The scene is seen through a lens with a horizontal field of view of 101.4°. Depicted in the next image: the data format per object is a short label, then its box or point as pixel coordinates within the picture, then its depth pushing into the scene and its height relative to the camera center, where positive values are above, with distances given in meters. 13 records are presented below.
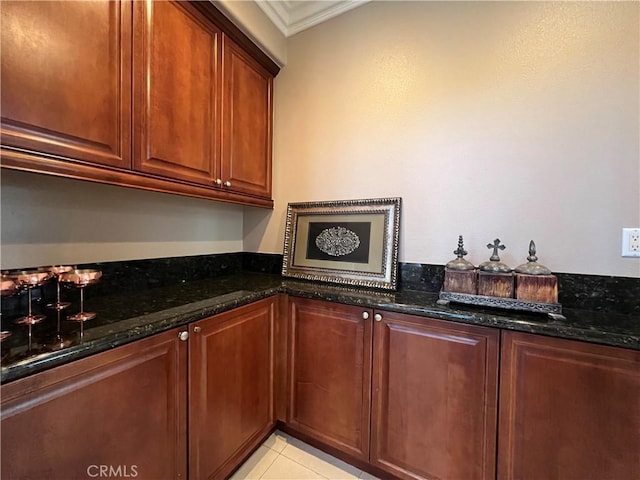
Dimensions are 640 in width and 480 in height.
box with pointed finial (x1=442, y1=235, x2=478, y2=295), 1.15 -0.18
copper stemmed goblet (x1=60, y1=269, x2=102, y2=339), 0.89 -0.17
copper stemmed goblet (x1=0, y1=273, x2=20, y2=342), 0.73 -0.17
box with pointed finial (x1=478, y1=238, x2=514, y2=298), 1.09 -0.18
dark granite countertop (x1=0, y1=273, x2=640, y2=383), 0.70 -0.31
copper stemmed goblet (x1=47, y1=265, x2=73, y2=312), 0.92 -0.17
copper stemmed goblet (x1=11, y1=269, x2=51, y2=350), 0.82 -0.17
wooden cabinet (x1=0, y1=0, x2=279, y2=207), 0.81 +0.54
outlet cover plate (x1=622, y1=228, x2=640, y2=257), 1.08 -0.01
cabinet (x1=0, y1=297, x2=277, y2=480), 0.66 -0.58
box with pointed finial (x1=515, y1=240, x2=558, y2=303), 1.03 -0.18
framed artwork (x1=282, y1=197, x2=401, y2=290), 1.51 -0.05
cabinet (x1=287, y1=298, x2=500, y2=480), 1.04 -0.70
